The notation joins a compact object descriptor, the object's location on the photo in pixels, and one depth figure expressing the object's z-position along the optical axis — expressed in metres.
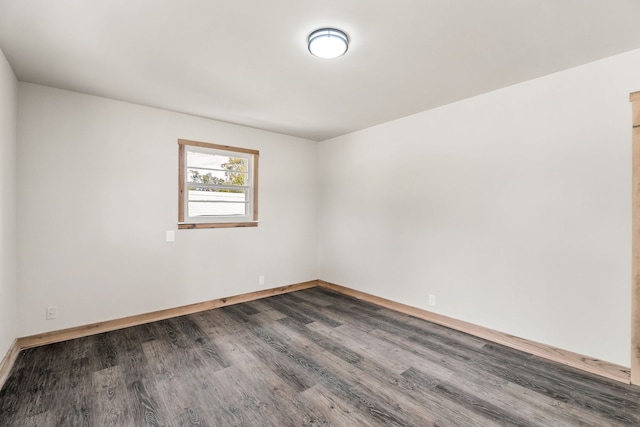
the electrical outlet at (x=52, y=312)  2.98
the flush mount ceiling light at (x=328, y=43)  2.06
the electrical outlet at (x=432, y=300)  3.61
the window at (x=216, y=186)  3.87
